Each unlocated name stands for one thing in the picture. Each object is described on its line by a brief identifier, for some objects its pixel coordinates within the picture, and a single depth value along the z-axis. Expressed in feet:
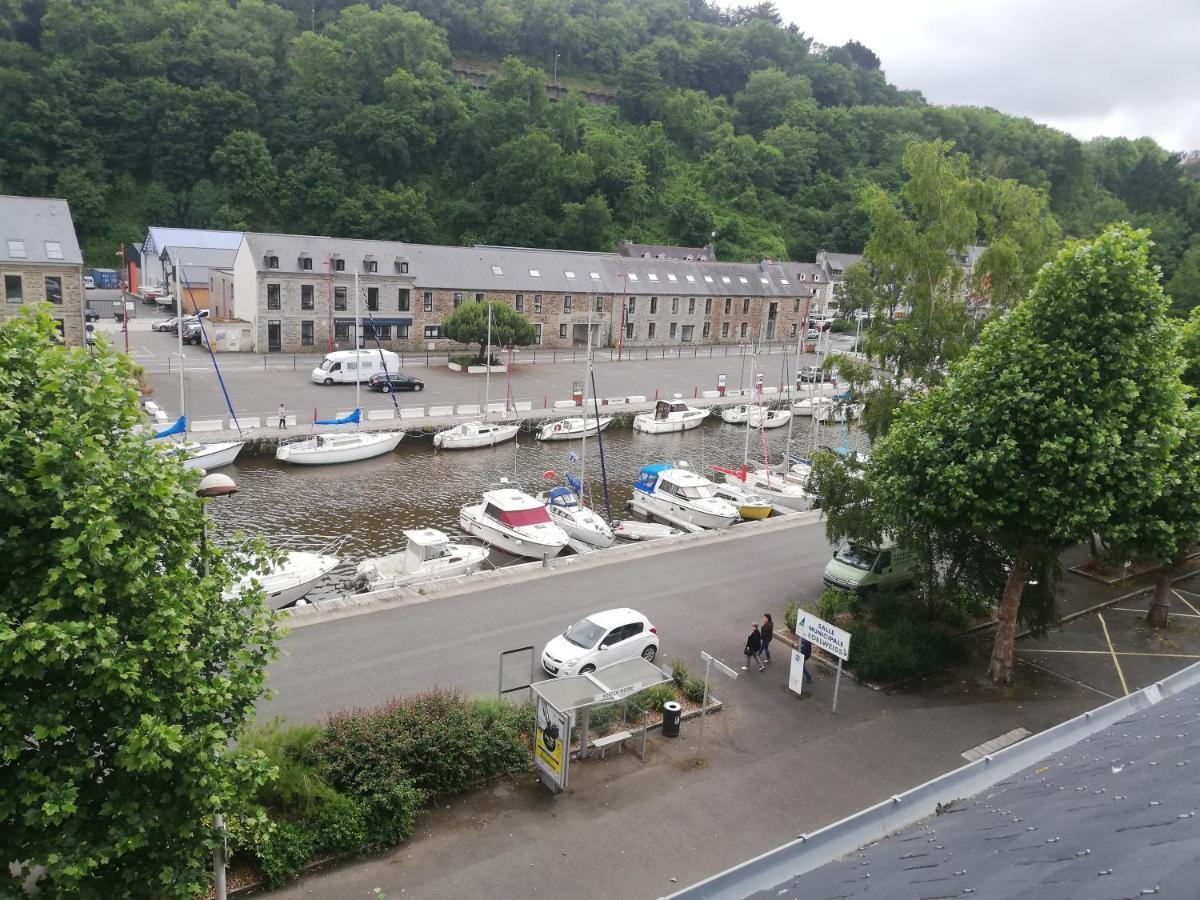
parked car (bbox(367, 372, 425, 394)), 151.02
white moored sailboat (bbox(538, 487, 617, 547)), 90.57
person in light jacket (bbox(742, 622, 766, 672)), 56.24
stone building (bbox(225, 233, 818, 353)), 178.40
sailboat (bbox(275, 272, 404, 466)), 111.86
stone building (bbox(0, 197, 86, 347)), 143.02
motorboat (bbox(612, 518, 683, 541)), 94.07
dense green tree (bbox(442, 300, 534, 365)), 169.48
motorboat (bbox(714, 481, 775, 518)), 103.30
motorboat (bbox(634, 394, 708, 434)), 143.84
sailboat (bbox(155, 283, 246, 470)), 105.40
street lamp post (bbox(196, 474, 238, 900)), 27.20
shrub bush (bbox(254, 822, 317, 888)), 34.19
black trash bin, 47.70
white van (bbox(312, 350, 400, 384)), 150.91
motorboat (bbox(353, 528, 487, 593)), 75.05
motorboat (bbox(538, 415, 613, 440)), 131.95
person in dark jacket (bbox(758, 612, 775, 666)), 56.54
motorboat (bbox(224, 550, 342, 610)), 68.54
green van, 68.95
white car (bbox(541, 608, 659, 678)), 53.26
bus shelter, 41.04
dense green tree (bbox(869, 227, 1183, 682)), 46.21
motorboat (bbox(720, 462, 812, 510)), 108.99
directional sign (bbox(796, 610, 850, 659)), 51.85
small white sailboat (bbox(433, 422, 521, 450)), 124.36
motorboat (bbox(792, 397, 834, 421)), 152.10
